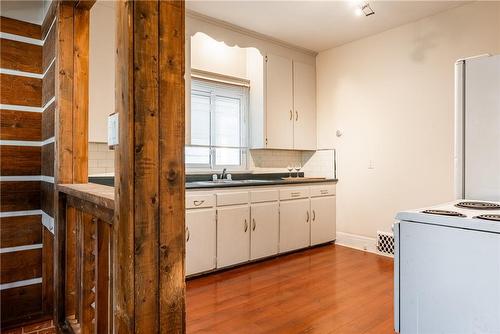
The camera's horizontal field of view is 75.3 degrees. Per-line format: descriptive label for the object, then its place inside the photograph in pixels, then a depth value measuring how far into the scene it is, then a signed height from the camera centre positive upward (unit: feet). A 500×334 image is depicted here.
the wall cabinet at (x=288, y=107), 13.26 +2.47
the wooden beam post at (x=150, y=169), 3.51 -0.05
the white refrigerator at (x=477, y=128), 5.83 +0.68
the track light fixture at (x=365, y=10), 10.32 +5.09
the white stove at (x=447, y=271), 3.89 -1.38
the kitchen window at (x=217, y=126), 12.46 +1.57
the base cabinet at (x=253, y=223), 9.93 -2.09
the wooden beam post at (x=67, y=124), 6.61 +0.85
